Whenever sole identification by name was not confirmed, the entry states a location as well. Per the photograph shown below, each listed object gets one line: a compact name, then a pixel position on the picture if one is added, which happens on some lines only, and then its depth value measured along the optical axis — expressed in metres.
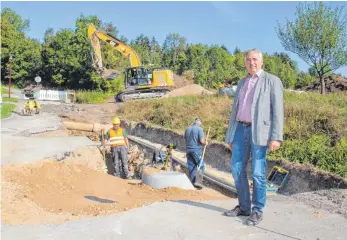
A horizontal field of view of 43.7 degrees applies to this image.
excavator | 30.58
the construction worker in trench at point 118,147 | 12.38
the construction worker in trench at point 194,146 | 10.97
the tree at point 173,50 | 69.74
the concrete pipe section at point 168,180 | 8.52
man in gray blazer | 4.48
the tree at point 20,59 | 62.72
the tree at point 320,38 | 25.00
